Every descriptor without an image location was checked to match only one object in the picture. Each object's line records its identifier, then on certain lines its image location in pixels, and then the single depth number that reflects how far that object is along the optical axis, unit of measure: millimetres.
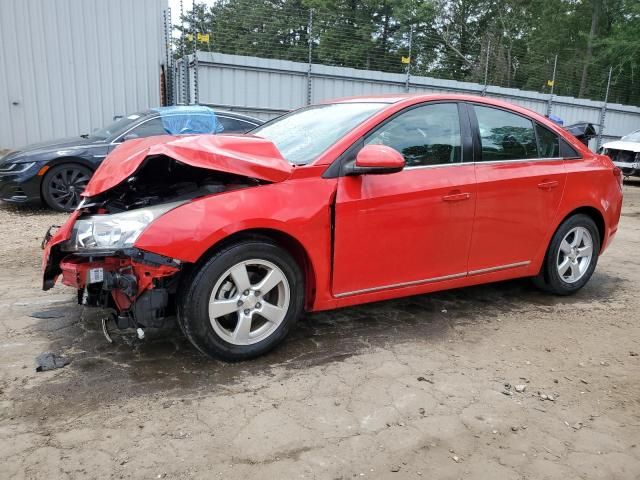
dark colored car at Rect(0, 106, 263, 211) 6887
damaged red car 2840
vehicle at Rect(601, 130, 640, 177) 13547
